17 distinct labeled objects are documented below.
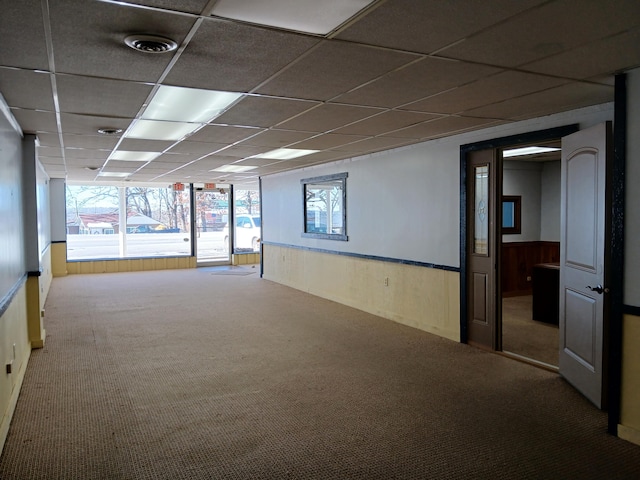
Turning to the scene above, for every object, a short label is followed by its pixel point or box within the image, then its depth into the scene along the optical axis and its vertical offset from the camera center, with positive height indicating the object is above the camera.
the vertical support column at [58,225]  11.55 -0.13
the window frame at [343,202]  7.72 +0.25
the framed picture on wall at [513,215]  8.39 +0.01
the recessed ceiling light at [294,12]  2.04 +0.90
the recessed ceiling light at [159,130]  4.63 +0.90
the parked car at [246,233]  14.25 -0.46
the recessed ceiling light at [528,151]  6.86 +0.94
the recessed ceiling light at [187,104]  3.50 +0.90
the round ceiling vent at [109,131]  4.81 +0.90
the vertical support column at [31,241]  5.10 -0.23
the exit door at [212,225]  13.67 -0.19
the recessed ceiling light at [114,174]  9.50 +0.91
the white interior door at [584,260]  3.52 -0.36
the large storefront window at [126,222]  12.55 -0.07
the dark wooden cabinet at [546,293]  6.37 -1.03
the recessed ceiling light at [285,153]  6.64 +0.92
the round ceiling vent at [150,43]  2.36 +0.88
